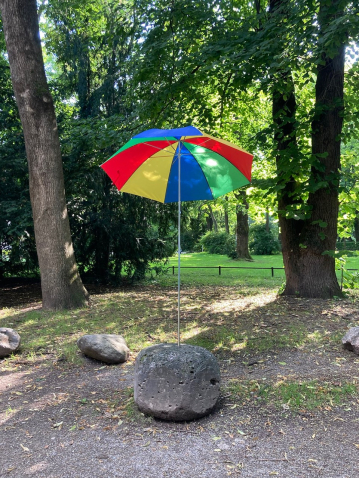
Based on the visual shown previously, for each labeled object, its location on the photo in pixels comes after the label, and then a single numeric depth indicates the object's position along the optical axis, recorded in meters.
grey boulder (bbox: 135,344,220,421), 3.42
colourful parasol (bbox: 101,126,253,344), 4.20
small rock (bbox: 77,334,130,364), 5.00
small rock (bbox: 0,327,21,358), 5.25
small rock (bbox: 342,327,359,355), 4.95
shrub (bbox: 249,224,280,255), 28.94
